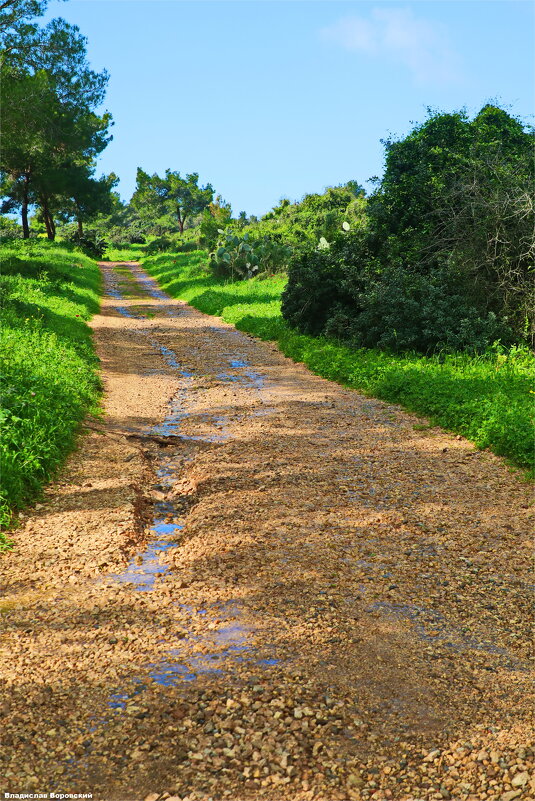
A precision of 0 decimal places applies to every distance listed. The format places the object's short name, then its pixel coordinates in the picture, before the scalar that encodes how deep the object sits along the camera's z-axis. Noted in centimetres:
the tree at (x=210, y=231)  4168
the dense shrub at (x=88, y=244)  5125
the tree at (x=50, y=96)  1988
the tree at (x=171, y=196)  7688
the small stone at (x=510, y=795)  277
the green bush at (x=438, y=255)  1256
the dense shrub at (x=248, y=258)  2817
